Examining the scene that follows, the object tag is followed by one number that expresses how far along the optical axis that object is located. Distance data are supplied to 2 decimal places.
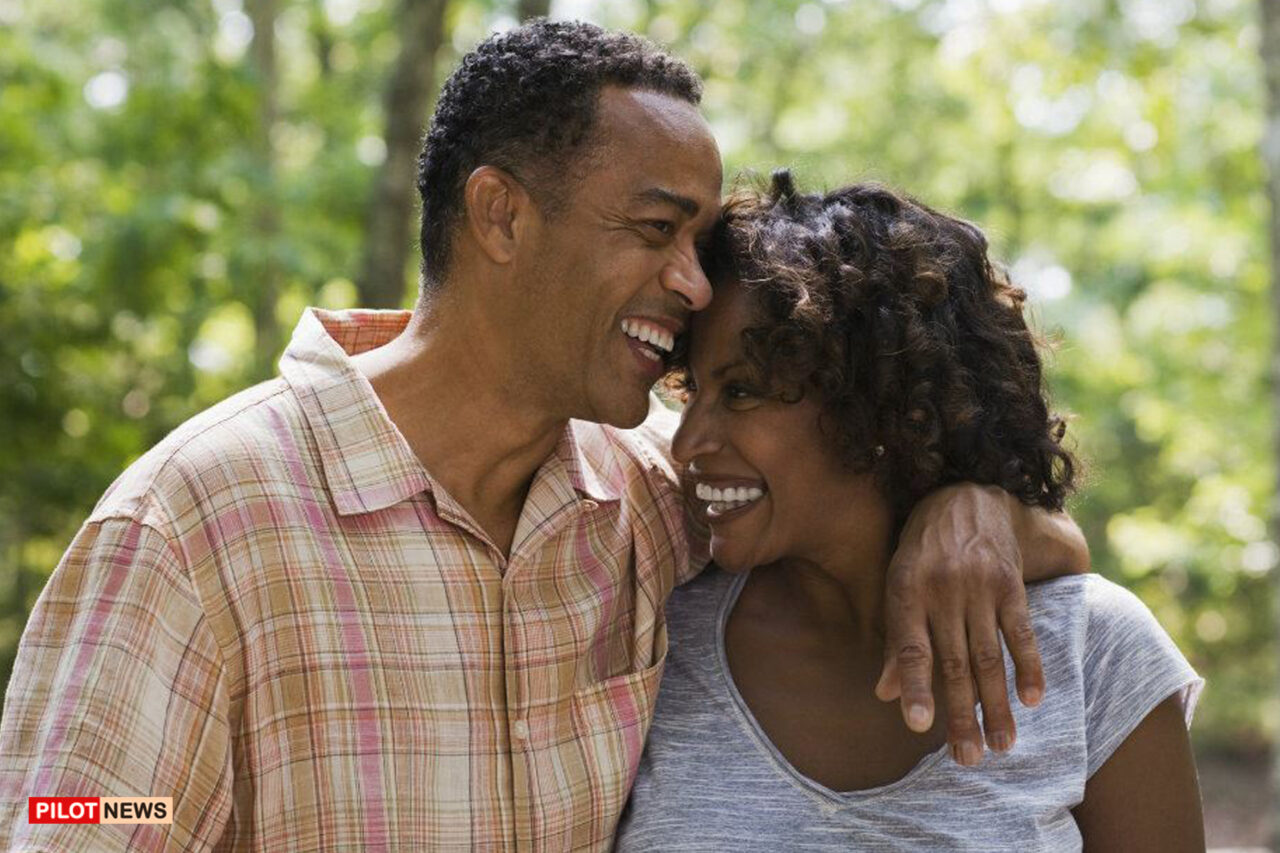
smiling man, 2.27
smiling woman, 2.61
